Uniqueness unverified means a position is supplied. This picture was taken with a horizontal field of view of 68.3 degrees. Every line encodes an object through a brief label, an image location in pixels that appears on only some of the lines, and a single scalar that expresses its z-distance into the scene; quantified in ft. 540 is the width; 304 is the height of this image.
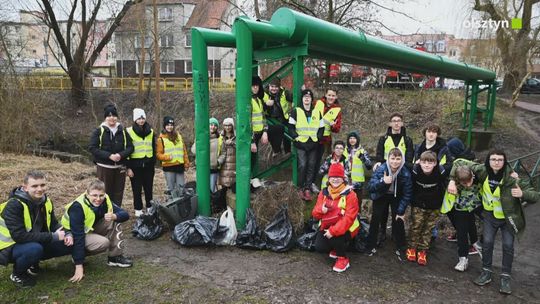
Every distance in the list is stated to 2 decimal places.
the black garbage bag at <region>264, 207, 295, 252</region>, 15.57
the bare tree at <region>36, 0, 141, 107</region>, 63.22
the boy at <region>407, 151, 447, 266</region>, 14.43
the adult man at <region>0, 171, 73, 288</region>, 11.94
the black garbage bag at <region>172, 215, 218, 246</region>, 15.90
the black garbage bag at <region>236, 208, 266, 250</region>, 15.84
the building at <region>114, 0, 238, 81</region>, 112.06
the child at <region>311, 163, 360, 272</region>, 14.23
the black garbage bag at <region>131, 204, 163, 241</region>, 16.89
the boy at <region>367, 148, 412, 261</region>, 14.71
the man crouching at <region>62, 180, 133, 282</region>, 12.96
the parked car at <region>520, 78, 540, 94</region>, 90.83
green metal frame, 15.66
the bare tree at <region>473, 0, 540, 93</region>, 67.46
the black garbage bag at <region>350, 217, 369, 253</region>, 16.03
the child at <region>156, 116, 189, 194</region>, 18.83
